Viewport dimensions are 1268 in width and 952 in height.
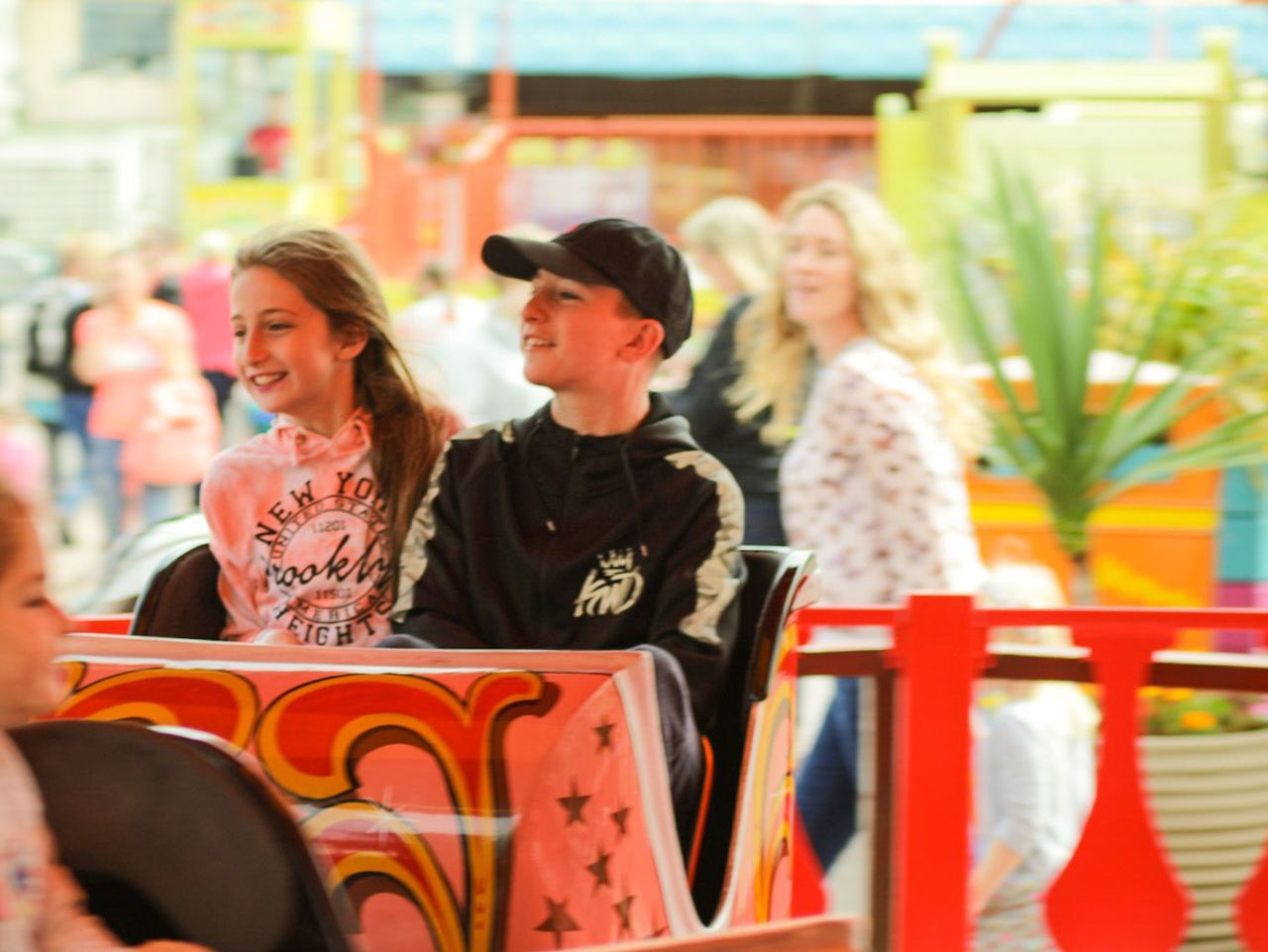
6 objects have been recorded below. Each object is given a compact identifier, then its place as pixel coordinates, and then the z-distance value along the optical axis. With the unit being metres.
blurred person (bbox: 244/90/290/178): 20.44
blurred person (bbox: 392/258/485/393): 11.83
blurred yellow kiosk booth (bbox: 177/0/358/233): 20.12
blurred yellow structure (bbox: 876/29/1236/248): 13.41
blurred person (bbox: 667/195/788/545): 7.75
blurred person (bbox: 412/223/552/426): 10.65
